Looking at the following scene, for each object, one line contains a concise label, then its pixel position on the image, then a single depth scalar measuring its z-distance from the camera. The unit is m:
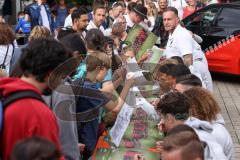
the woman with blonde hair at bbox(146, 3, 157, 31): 15.14
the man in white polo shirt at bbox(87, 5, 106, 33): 11.51
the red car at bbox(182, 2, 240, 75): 16.00
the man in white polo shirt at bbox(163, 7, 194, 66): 9.05
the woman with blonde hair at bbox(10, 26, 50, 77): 8.83
